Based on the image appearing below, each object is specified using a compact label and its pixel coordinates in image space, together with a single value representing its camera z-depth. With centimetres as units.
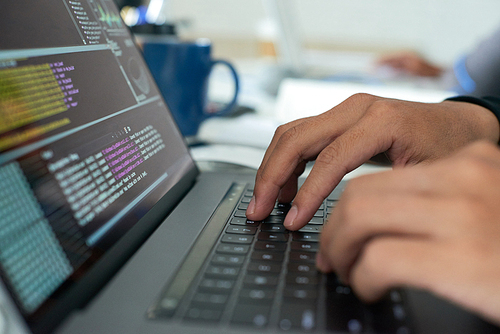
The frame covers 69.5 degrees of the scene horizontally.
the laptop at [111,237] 23
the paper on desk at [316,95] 70
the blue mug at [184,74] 66
